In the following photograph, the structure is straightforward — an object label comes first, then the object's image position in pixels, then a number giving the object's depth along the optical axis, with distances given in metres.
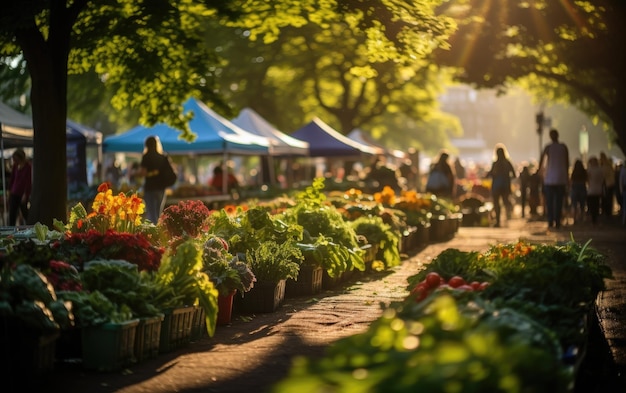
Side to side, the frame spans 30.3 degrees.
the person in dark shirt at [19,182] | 23.45
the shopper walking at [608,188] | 34.36
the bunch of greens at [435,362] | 4.44
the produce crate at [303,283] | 13.92
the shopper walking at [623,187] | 31.27
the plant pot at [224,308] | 11.23
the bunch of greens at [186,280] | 9.69
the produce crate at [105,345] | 8.59
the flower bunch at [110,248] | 9.88
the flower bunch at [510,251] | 10.49
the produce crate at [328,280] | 14.76
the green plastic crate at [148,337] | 8.98
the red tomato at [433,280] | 9.52
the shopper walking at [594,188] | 31.65
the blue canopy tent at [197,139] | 28.23
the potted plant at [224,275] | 11.08
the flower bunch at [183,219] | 12.39
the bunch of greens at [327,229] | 14.66
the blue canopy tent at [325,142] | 39.91
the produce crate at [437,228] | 25.59
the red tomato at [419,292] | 8.75
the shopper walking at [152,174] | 21.19
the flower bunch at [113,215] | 11.61
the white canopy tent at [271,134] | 35.47
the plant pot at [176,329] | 9.49
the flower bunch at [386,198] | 24.48
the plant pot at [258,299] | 12.38
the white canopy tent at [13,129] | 21.78
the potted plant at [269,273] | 12.39
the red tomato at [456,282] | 9.29
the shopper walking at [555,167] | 25.28
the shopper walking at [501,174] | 29.96
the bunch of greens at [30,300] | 7.71
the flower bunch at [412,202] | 24.63
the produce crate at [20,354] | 7.60
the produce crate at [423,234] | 23.84
